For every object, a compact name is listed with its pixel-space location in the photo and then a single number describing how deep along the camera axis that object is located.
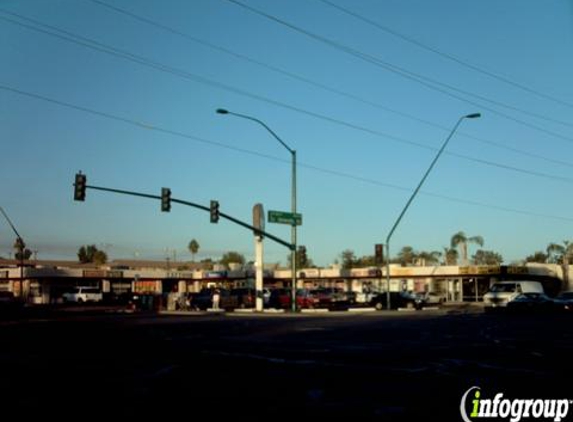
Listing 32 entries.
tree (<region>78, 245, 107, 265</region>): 148.12
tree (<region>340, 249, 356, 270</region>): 139.62
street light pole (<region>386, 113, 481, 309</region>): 40.00
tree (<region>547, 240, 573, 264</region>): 116.75
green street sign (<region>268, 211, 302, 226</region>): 42.03
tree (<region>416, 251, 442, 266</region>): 130.12
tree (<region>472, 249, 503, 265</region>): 129.11
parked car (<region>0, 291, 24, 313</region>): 42.60
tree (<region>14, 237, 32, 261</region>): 60.81
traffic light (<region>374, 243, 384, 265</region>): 46.66
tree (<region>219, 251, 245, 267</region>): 160.23
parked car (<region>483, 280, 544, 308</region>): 39.44
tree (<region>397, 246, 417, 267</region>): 135.25
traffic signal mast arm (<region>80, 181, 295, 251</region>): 34.88
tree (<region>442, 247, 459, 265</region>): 111.07
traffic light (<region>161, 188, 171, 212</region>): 35.53
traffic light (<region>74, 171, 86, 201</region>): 32.09
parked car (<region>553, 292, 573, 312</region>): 41.91
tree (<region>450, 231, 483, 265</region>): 105.62
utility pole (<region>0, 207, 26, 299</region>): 60.05
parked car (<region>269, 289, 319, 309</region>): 52.81
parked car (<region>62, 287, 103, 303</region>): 73.56
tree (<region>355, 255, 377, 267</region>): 135.64
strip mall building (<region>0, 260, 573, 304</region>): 69.44
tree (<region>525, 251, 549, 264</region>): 128.38
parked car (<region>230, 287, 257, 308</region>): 54.97
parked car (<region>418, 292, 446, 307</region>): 54.16
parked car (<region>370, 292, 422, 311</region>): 51.41
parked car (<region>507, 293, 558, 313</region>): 38.84
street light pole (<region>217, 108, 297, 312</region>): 42.72
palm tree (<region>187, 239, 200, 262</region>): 163.75
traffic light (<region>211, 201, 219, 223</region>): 38.28
